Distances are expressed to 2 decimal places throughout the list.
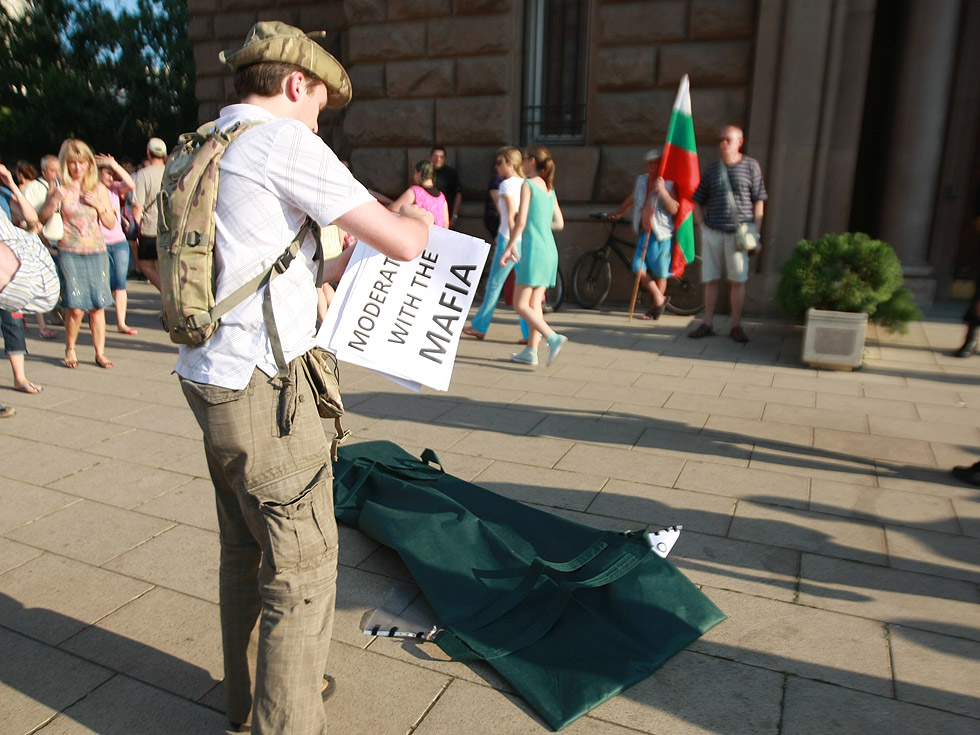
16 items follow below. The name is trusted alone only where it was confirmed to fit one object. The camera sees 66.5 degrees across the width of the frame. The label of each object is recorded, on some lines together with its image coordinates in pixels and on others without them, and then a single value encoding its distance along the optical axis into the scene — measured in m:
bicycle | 9.05
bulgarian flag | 6.72
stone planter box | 6.41
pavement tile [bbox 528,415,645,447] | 4.75
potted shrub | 6.46
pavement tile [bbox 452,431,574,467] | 4.41
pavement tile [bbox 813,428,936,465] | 4.54
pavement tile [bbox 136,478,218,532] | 3.57
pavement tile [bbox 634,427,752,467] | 4.46
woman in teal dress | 6.41
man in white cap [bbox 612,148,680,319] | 7.87
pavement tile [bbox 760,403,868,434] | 5.09
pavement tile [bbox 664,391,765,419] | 5.34
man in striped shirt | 7.44
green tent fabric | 2.45
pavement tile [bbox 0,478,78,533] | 3.60
